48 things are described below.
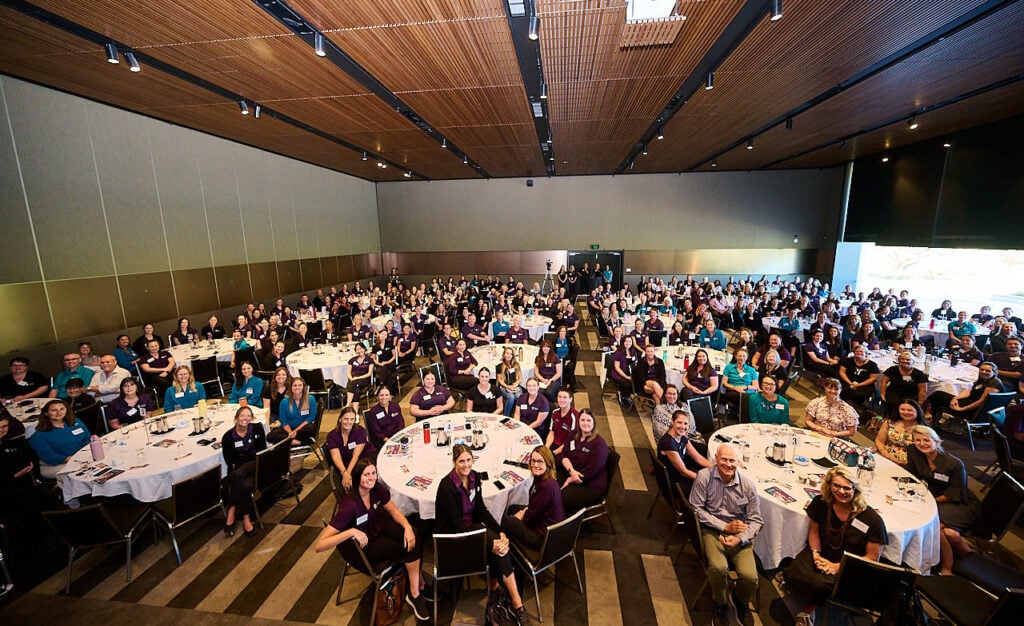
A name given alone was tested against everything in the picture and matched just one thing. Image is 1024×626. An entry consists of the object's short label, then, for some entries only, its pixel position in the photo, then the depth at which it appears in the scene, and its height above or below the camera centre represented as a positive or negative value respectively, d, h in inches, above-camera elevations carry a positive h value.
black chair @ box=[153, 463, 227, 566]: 165.3 -104.3
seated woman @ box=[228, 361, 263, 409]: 257.0 -88.6
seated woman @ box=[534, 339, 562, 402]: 279.6 -89.3
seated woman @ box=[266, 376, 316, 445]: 224.2 -92.7
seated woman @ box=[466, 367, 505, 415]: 241.6 -91.1
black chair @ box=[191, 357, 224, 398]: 322.0 -97.1
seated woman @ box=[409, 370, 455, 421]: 237.0 -89.9
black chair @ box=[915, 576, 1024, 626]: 106.0 -107.5
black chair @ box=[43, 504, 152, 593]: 147.4 -105.1
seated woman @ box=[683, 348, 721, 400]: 268.8 -90.3
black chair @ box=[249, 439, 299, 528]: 185.2 -101.7
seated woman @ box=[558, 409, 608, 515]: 171.9 -98.5
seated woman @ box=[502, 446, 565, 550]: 147.6 -96.1
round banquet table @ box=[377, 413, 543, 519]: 155.8 -91.5
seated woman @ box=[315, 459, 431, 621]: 139.7 -99.4
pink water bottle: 178.2 -84.9
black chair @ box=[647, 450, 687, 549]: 164.6 -100.2
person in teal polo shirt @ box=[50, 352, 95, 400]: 279.9 -84.0
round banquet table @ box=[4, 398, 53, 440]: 223.5 -93.0
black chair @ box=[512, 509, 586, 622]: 135.7 -104.4
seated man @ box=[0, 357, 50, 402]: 267.9 -86.8
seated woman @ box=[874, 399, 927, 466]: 178.2 -87.4
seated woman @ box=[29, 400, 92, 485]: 193.0 -87.7
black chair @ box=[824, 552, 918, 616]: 114.7 -98.7
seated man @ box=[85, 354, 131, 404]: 274.2 -89.0
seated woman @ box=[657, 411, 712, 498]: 175.3 -92.9
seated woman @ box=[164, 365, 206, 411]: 242.5 -84.9
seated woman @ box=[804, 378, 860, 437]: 203.8 -89.4
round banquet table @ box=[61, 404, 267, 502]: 170.9 -92.4
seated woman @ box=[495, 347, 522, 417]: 252.2 -86.8
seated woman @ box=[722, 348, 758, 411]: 267.6 -90.7
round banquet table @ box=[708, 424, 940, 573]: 132.2 -92.5
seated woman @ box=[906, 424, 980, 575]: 145.4 -96.4
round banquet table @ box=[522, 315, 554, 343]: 436.8 -90.3
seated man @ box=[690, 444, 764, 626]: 138.3 -100.3
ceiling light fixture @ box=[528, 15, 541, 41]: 196.5 +101.4
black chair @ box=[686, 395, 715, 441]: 233.1 -98.0
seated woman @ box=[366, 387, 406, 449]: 215.5 -91.4
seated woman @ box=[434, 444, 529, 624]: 141.3 -95.7
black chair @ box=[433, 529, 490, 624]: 128.7 -99.4
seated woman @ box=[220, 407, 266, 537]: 187.0 -100.2
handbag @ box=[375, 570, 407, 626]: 141.5 -122.6
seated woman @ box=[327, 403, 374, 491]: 191.0 -92.4
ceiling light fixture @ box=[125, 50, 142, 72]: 234.8 +105.6
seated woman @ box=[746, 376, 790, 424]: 214.2 -88.0
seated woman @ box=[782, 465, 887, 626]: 129.6 -95.8
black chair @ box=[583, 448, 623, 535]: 173.6 -118.0
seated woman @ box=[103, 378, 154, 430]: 230.2 -88.1
